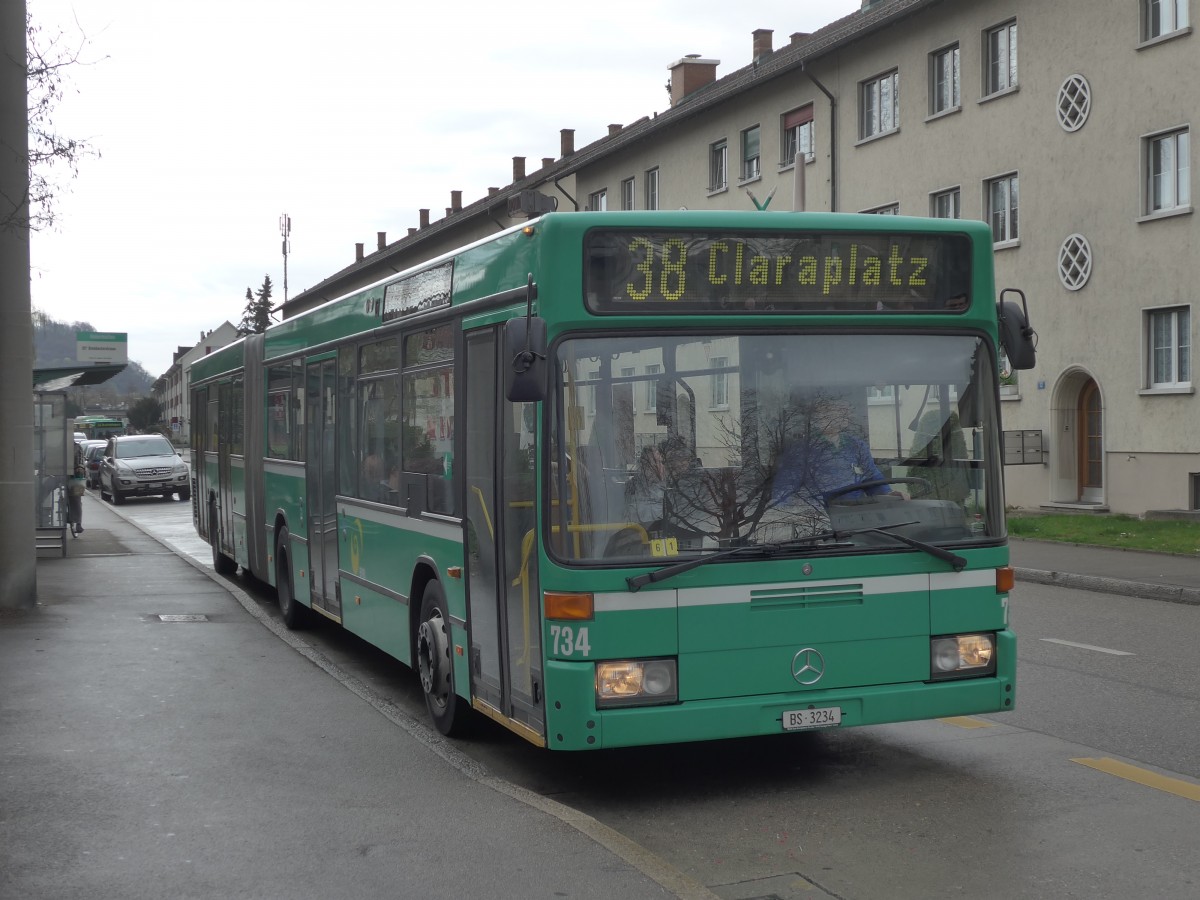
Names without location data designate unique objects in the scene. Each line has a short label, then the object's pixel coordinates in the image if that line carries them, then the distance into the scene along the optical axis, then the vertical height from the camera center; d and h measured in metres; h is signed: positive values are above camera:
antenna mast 84.06 +12.27
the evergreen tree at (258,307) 139.88 +12.64
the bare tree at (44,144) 11.28 +2.34
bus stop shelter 20.89 -0.24
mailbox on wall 28.26 -0.47
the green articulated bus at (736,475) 6.22 -0.20
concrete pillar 12.68 +0.40
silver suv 41.03 -0.79
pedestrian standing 25.27 -1.09
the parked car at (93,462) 52.22 -0.71
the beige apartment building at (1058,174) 25.28 +4.98
